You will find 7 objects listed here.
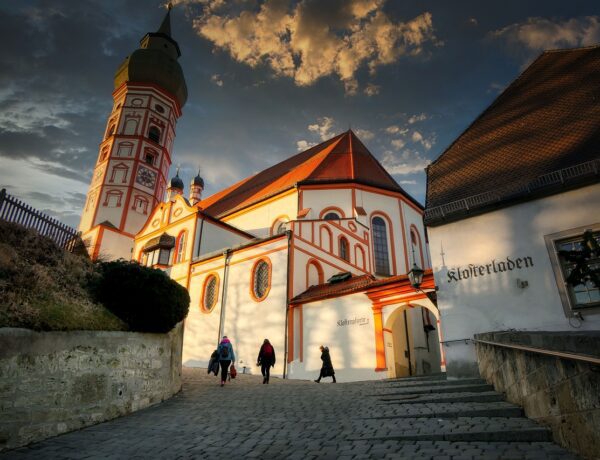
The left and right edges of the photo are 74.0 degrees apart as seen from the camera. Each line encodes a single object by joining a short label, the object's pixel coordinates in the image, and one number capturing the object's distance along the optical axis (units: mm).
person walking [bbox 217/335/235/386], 11148
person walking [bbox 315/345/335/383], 13406
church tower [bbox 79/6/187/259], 30859
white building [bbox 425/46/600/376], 8734
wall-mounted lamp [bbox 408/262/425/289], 11102
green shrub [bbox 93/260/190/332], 8062
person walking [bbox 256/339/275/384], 12789
